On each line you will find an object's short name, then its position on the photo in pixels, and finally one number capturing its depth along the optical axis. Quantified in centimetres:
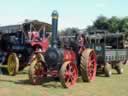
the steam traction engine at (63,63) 624
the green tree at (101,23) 2963
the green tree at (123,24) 2797
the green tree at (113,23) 2845
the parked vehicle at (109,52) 833
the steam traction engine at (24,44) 860
